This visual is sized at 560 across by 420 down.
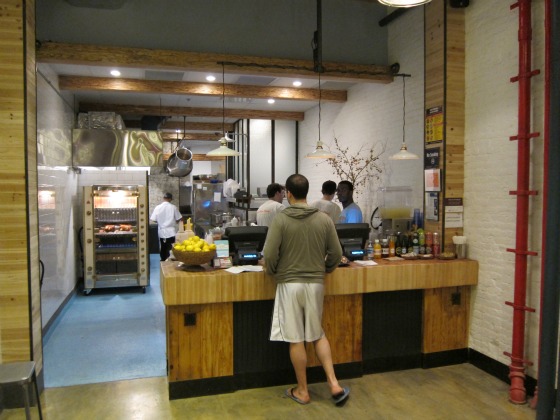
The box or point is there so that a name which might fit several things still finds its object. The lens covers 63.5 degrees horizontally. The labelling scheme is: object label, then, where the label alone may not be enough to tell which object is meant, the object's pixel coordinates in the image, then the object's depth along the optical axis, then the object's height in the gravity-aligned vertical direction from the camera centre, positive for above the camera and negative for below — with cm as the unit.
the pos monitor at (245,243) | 399 -39
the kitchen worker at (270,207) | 567 -10
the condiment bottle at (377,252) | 456 -53
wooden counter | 372 -111
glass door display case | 744 -64
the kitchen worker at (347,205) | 578 -8
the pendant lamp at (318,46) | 476 +169
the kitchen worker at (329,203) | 591 -5
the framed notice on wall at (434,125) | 457 +77
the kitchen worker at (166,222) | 873 -45
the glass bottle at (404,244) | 464 -47
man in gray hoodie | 352 -58
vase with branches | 667 +56
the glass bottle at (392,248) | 462 -50
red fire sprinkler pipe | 367 -3
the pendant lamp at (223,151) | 555 +60
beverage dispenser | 519 -13
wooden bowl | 377 -48
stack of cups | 446 -47
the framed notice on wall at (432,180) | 457 +20
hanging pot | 1035 +85
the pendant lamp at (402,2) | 272 +120
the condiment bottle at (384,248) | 461 -50
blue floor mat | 427 -163
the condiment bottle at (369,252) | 454 -54
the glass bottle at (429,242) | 459 -44
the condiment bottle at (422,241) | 460 -43
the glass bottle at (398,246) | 467 -49
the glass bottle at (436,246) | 455 -47
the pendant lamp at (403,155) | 478 +47
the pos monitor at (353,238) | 435 -38
